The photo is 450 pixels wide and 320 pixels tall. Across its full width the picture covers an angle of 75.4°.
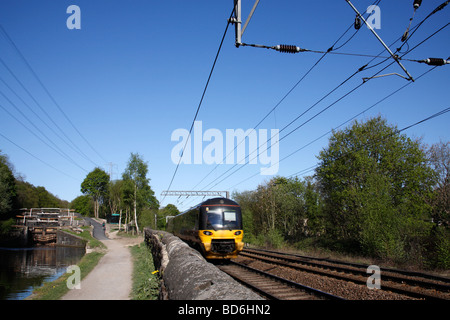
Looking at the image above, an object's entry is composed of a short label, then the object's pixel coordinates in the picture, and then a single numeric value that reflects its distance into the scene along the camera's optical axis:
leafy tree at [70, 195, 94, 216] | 107.25
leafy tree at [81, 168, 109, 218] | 95.06
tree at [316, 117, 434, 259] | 27.77
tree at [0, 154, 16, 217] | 44.97
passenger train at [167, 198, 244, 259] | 14.01
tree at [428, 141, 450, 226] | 24.27
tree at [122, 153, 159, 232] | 54.07
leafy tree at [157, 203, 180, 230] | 75.36
